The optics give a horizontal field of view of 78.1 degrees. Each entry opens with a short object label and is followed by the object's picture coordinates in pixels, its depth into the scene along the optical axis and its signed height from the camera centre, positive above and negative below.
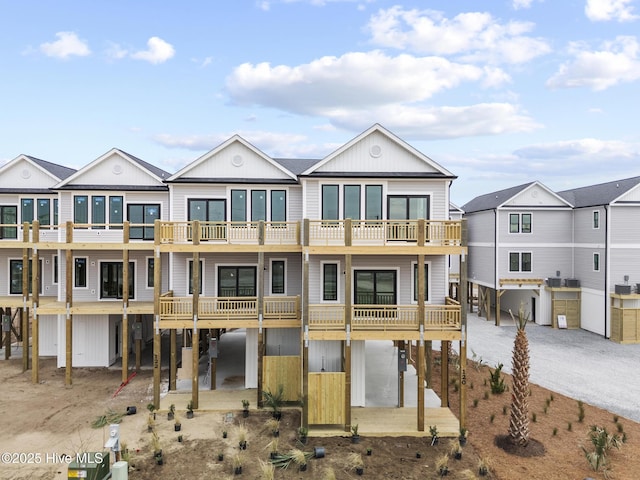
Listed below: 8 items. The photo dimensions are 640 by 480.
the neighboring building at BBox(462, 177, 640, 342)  27.50 -0.79
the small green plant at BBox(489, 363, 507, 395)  17.20 -6.18
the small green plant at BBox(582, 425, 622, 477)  11.52 -6.34
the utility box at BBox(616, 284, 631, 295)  26.47 -3.15
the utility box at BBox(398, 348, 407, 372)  15.20 -4.56
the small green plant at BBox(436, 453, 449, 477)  11.34 -6.47
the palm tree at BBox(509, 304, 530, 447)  12.77 -4.96
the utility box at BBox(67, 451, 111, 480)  9.77 -5.59
